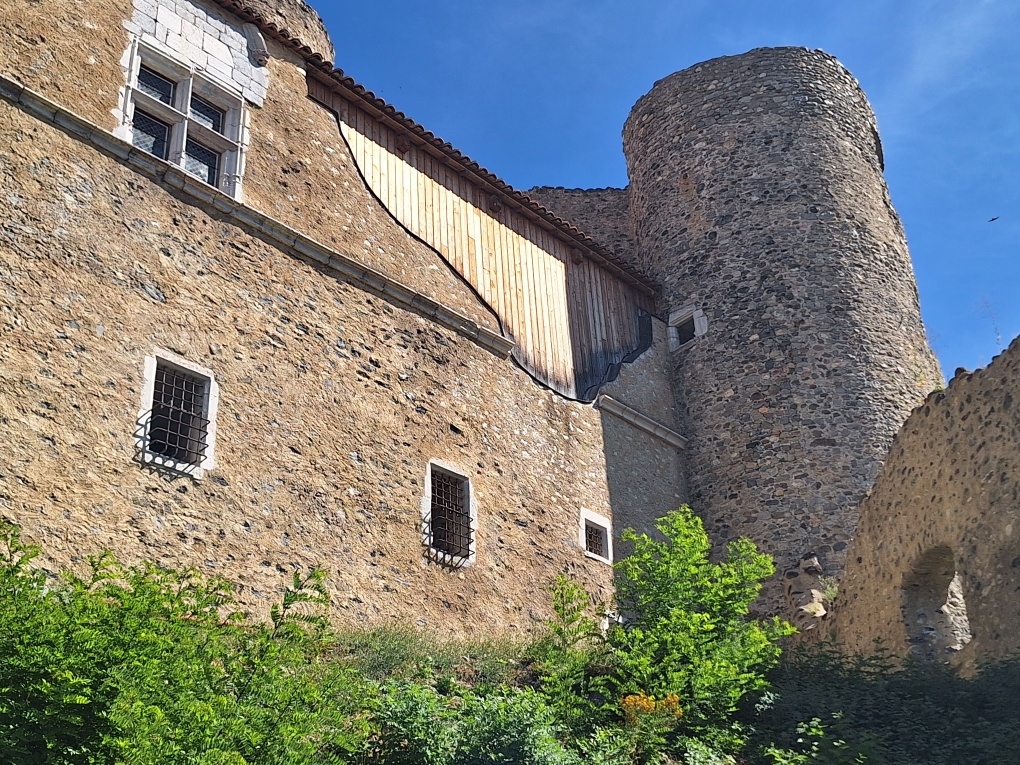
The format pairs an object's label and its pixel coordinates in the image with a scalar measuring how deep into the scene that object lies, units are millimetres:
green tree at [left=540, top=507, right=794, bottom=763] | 9625
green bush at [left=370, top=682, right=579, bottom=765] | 7695
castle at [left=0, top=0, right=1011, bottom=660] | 9945
